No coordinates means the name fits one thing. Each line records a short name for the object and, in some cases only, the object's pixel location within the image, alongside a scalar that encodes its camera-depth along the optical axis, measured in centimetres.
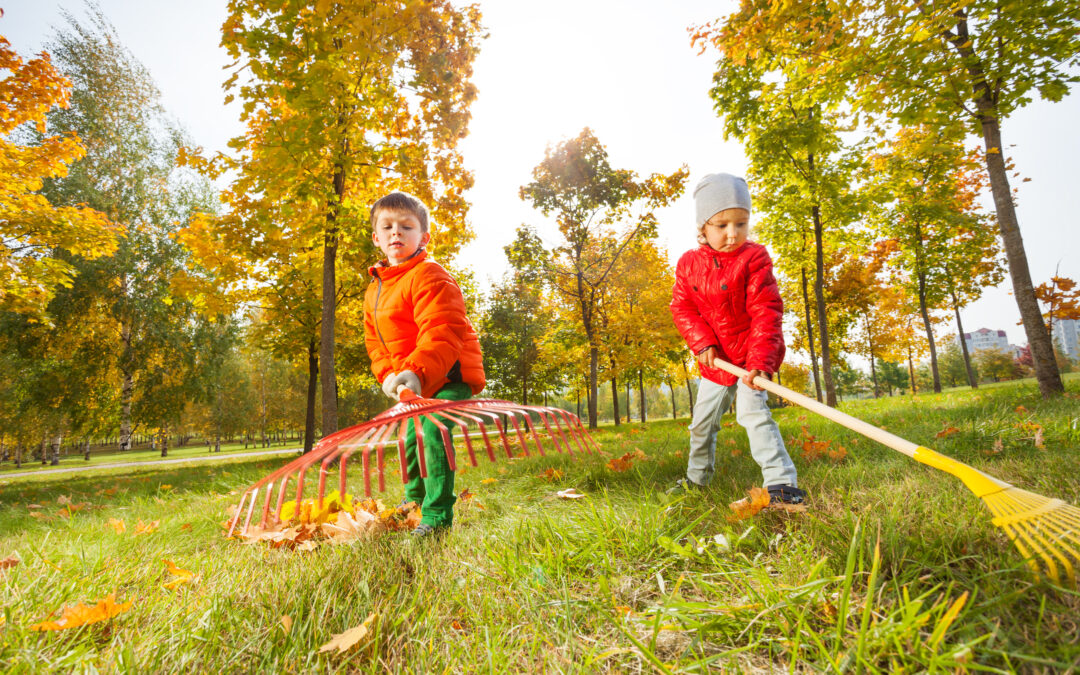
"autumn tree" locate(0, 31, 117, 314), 613
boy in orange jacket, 227
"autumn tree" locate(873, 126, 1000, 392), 1311
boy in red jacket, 255
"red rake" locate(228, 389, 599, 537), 146
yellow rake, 120
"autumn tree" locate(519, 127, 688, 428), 1305
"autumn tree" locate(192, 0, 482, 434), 492
